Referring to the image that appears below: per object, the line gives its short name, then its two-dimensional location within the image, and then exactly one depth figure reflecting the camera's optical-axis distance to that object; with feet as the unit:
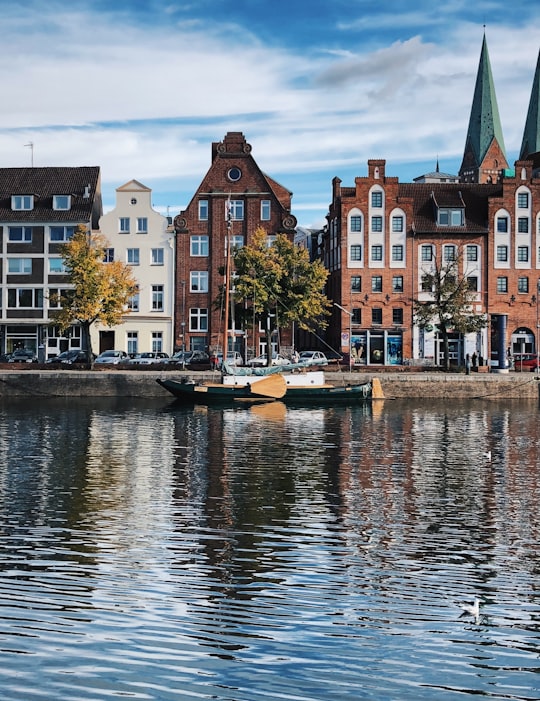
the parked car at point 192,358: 297.06
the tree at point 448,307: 293.43
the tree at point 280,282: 293.43
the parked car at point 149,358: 288.10
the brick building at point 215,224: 336.90
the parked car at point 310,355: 302.53
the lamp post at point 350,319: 297.55
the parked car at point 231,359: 264.93
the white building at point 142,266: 336.49
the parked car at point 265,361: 270.87
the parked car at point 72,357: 298.35
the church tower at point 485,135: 524.52
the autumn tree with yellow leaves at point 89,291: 283.59
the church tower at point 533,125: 490.90
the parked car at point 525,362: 306.14
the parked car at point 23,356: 306.35
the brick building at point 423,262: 336.49
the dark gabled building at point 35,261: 328.90
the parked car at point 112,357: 294.05
